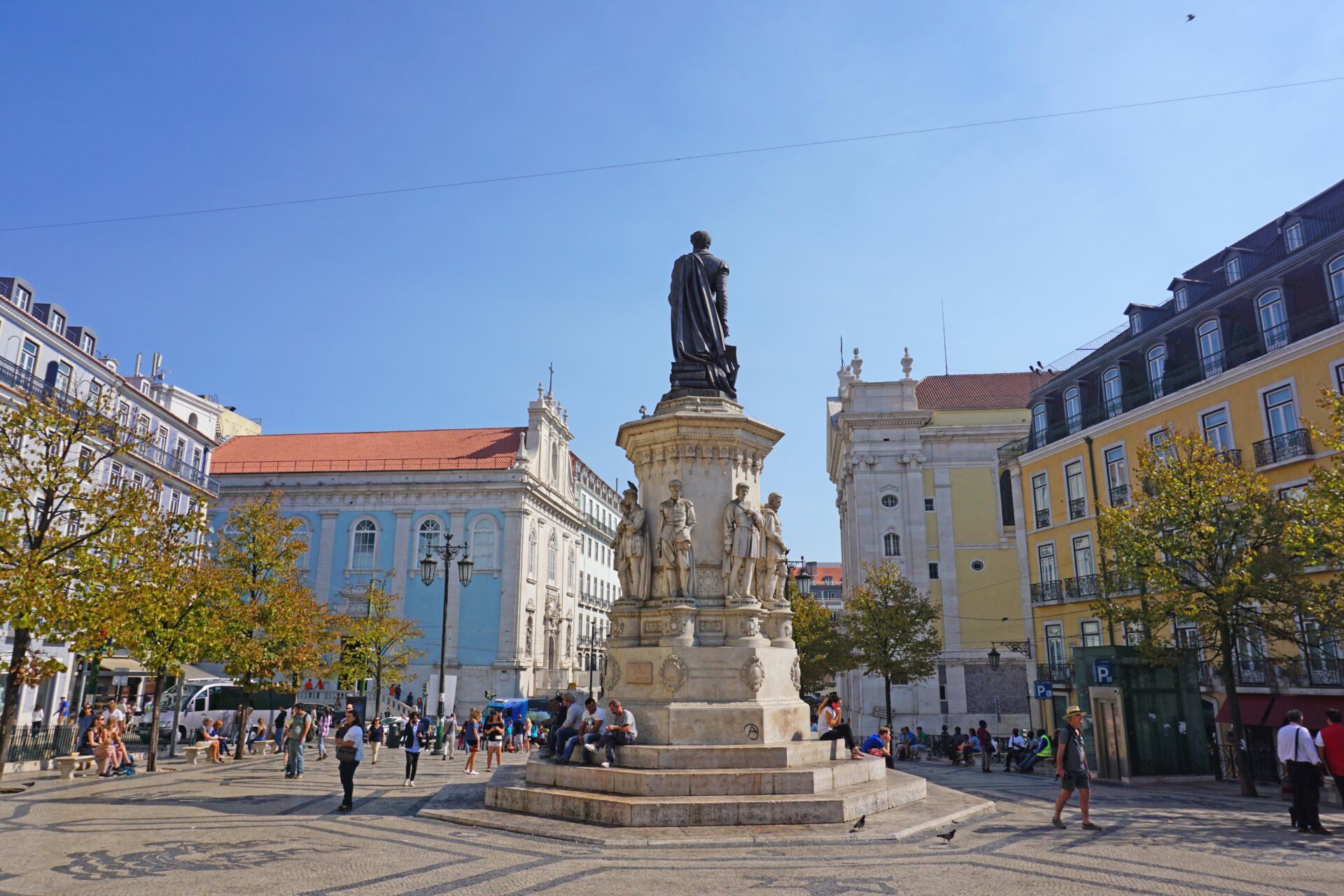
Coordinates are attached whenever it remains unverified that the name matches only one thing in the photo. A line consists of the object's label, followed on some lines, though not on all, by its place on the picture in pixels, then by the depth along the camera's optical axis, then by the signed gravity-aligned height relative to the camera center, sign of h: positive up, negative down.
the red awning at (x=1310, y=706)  22.06 -0.93
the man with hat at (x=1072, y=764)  10.86 -1.14
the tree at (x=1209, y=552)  17.80 +2.41
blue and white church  52.09 +8.19
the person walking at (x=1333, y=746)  11.95 -1.02
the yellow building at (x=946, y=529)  46.62 +7.68
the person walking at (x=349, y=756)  12.66 -1.17
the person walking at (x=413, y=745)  15.95 -1.28
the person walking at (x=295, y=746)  18.19 -1.47
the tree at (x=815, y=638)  42.41 +1.53
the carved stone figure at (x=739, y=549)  12.62 +1.69
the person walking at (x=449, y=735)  27.08 -1.92
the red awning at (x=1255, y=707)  23.42 -1.00
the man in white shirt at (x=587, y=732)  11.66 -0.78
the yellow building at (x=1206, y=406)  23.28 +7.95
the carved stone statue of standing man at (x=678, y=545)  12.45 +1.72
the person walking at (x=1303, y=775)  10.92 -1.28
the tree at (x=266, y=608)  24.11 +1.82
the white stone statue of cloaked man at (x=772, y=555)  12.91 +1.64
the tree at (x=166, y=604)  16.03 +1.36
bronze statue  14.35 +5.59
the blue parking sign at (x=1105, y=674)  19.67 -0.10
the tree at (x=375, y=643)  37.91 +1.25
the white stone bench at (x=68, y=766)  16.88 -1.72
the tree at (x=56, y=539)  14.36 +2.29
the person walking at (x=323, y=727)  25.23 -1.68
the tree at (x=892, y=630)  35.59 +1.59
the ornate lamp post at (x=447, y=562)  29.34 +3.38
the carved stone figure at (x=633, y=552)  12.77 +1.68
